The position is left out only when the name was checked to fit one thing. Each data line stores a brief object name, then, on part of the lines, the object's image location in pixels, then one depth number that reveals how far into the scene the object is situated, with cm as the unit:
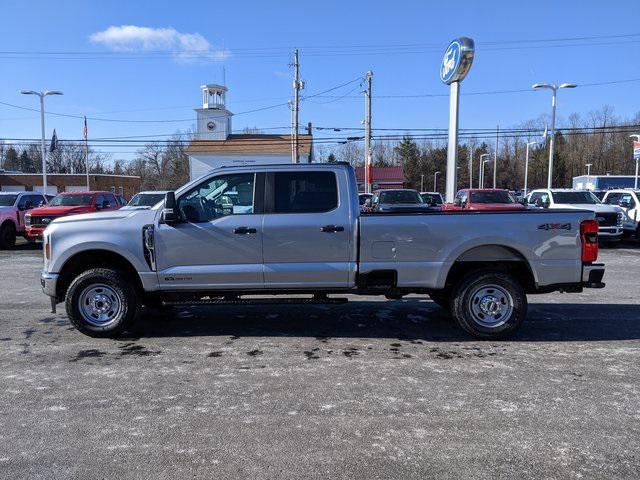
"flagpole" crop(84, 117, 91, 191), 4468
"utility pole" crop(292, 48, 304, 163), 4209
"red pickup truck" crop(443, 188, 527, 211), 1877
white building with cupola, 5766
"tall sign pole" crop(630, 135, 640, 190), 3100
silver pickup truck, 623
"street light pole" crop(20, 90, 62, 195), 3512
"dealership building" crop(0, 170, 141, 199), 7450
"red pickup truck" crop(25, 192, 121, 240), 1736
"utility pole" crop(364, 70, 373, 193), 3794
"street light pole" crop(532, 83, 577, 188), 3081
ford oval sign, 2264
